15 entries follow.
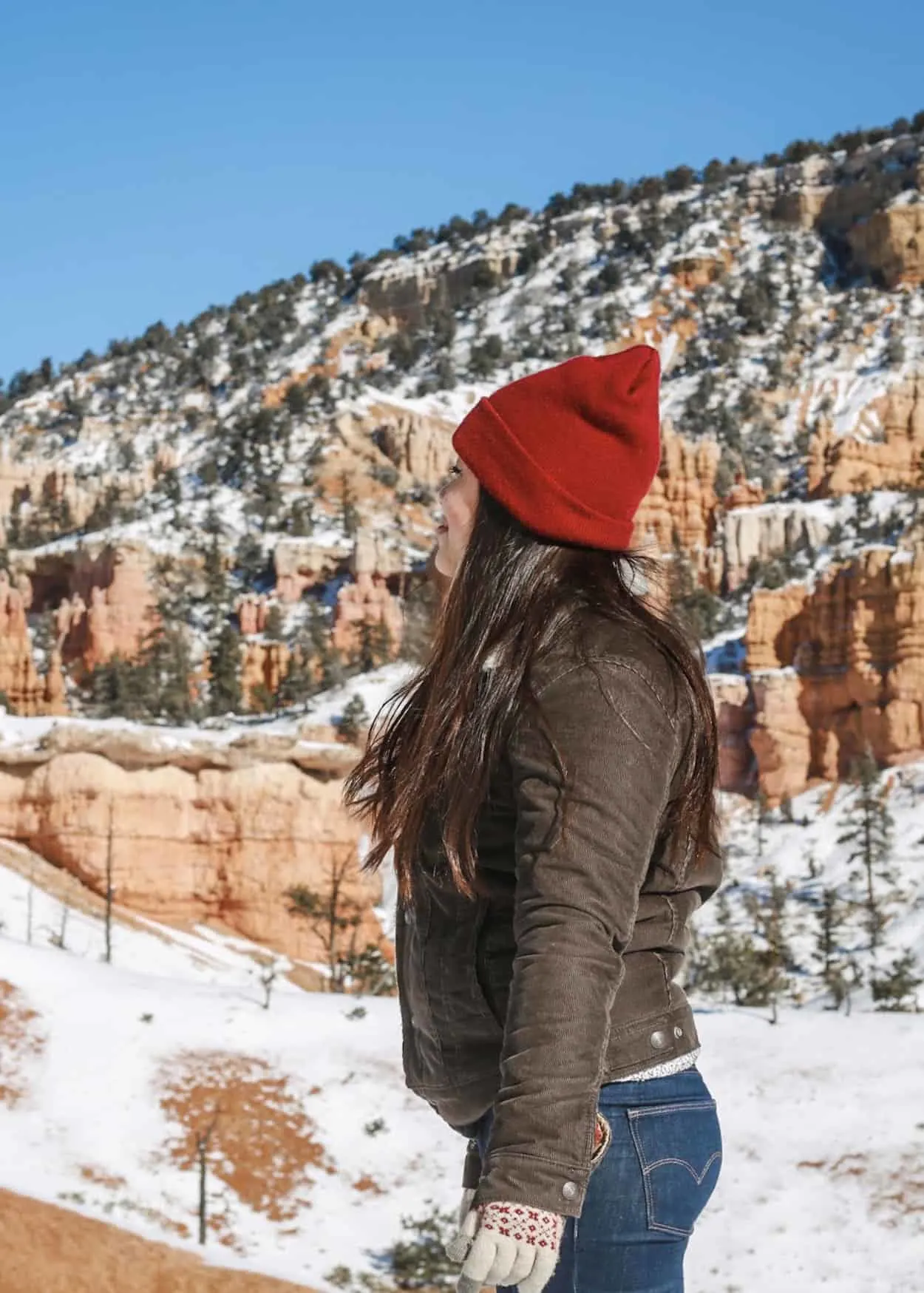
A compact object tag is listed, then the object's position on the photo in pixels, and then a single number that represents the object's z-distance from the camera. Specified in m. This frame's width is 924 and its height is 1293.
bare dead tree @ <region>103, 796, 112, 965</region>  25.45
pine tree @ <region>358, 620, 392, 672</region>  57.68
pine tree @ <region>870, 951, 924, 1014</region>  27.41
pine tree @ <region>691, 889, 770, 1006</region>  29.41
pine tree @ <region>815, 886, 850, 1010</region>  28.56
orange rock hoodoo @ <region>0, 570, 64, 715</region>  52.16
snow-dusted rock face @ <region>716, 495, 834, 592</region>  69.81
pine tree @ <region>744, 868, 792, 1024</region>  29.66
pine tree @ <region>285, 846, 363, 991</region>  29.14
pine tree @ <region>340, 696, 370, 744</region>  43.84
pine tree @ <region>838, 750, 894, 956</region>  37.12
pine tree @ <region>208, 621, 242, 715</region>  57.25
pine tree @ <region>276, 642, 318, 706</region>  55.34
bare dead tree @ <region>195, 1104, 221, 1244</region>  14.65
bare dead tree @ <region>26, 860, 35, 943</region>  24.61
